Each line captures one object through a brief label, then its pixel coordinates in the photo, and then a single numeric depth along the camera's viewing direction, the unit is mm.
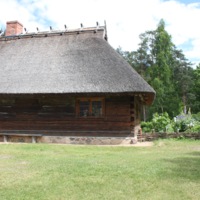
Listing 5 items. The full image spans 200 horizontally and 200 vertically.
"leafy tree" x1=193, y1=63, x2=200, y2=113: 47625
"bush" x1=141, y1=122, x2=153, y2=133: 17850
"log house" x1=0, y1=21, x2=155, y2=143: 13008
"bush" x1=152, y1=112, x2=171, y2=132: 16211
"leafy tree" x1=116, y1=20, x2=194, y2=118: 35750
